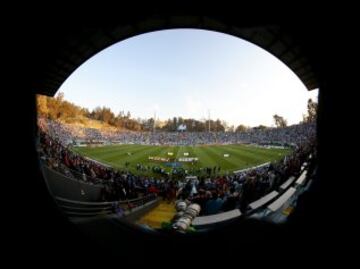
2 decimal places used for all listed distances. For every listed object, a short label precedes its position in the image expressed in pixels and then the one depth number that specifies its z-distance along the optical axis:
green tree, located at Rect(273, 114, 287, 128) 101.06
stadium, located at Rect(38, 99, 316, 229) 7.63
